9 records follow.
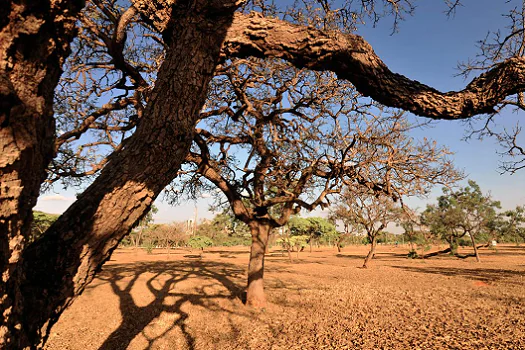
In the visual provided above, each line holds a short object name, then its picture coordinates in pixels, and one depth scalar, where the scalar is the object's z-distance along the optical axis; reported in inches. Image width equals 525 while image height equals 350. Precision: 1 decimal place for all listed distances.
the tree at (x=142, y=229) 1818.3
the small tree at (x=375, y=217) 745.9
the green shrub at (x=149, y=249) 1403.3
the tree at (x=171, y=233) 1301.7
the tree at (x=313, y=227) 2039.9
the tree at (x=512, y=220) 1669.5
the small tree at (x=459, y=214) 1023.0
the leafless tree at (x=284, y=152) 256.1
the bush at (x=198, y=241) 1537.9
